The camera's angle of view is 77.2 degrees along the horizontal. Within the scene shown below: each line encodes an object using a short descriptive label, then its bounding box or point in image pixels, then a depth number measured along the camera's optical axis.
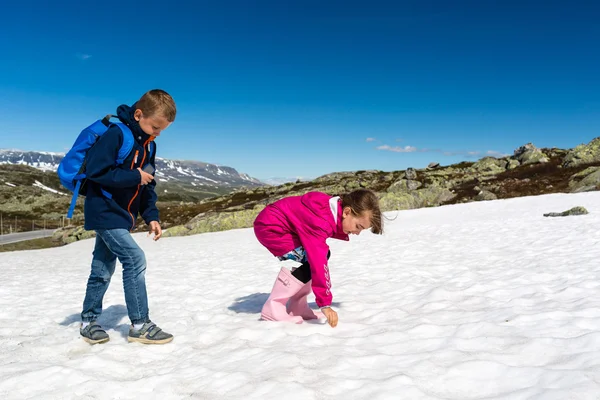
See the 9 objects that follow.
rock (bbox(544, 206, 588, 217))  17.31
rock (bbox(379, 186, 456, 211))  39.78
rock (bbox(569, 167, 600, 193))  32.54
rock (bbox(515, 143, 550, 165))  61.00
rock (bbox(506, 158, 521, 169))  61.66
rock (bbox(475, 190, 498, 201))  37.03
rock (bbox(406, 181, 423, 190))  47.41
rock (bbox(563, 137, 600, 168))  49.47
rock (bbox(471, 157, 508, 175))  61.83
